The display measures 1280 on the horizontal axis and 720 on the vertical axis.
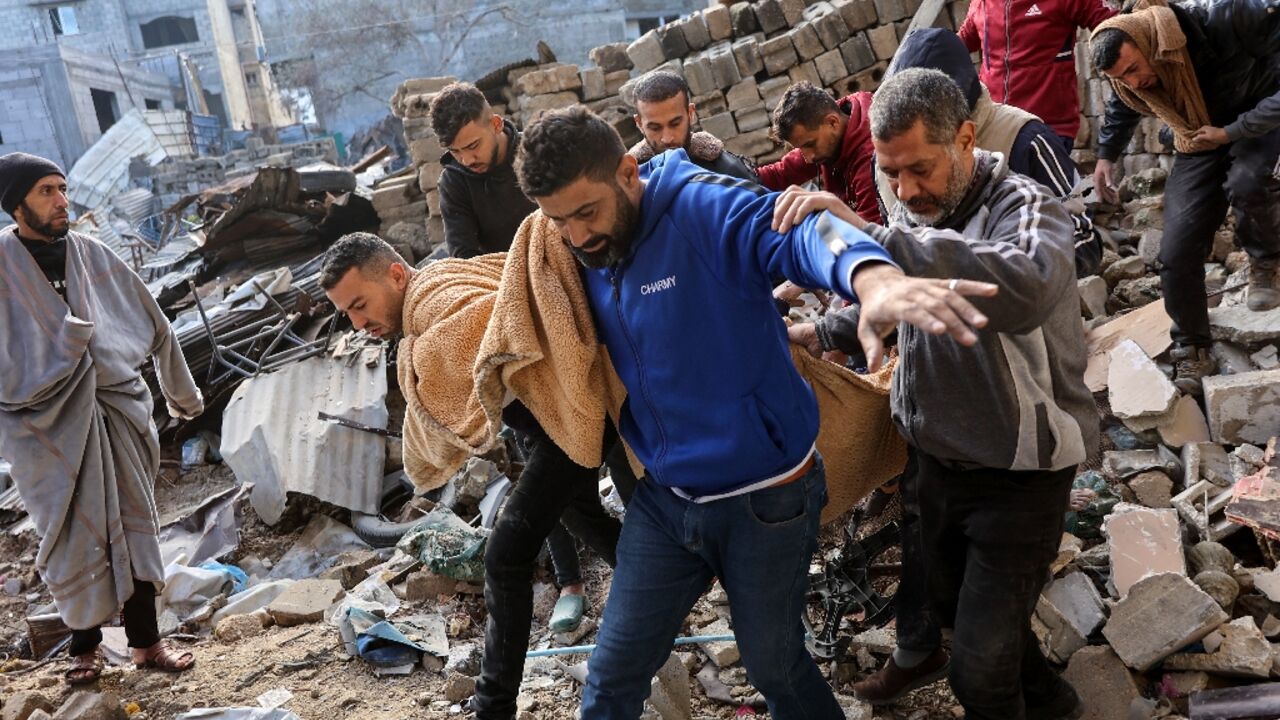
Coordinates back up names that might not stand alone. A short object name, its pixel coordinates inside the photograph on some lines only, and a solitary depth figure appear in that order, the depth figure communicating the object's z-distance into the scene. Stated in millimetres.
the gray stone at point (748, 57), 8180
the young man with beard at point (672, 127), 4012
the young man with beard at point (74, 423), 4004
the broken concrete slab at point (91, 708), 3748
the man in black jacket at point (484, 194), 4162
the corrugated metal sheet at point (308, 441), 6684
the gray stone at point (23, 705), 3891
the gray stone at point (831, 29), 8031
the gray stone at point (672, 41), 8648
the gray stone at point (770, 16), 8367
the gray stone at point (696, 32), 8547
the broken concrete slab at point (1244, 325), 4238
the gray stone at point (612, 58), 8852
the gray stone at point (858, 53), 8070
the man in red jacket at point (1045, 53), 4695
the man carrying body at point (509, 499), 2838
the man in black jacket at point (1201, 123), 3727
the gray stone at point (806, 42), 8070
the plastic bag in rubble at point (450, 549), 4477
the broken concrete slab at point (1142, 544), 3242
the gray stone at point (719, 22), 8492
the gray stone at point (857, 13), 7996
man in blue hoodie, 2094
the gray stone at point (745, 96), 8211
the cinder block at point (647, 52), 8711
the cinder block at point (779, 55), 8102
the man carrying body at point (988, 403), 2152
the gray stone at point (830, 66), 8102
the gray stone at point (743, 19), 8492
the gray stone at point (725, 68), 8180
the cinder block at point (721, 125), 8305
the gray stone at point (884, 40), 8031
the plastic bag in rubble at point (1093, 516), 3713
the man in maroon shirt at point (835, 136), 3486
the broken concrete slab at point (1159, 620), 2932
